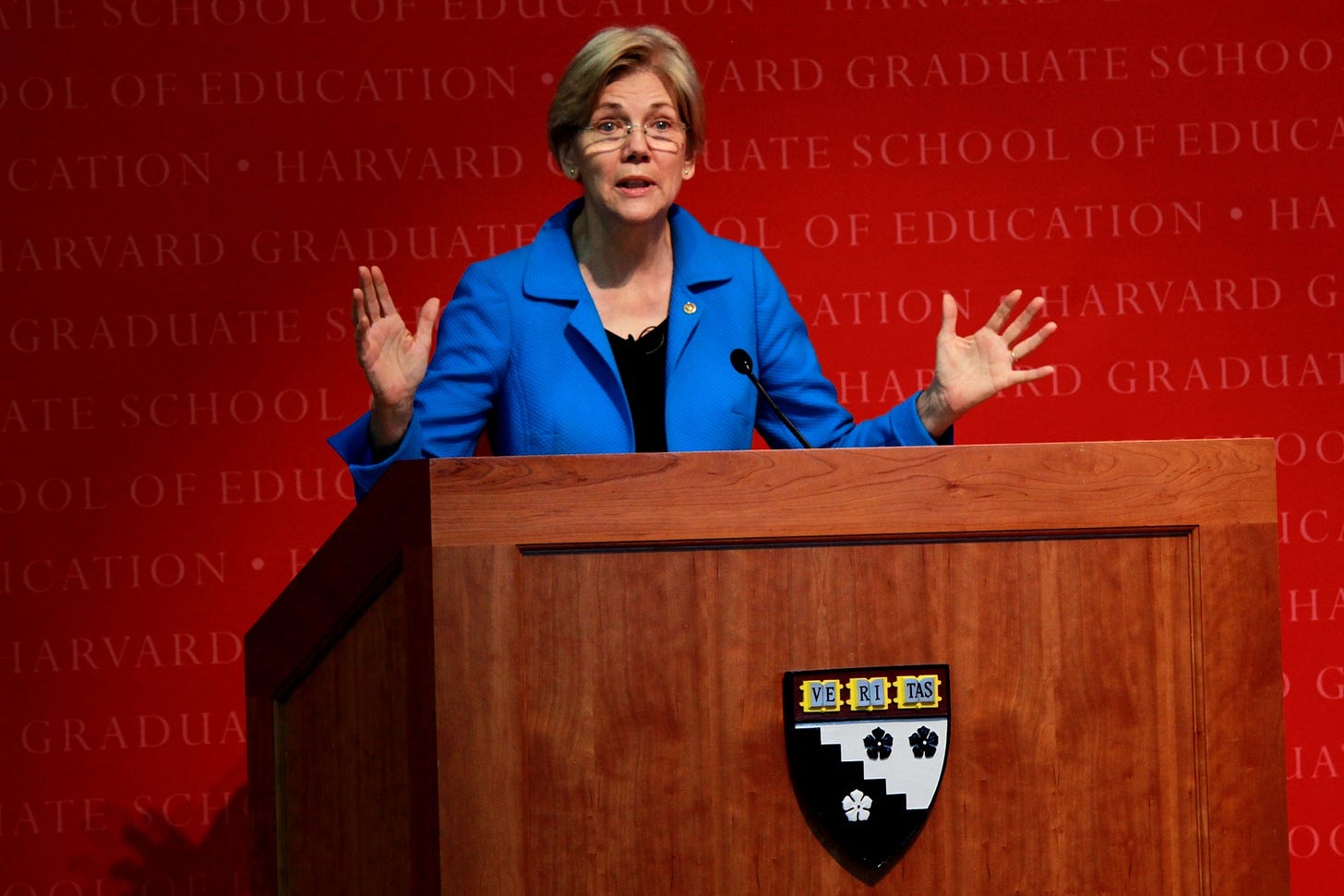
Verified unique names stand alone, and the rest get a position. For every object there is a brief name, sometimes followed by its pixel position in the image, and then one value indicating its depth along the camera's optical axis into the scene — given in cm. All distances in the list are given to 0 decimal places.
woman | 1143
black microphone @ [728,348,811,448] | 1132
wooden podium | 1096
